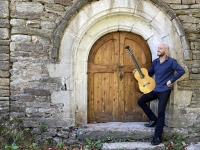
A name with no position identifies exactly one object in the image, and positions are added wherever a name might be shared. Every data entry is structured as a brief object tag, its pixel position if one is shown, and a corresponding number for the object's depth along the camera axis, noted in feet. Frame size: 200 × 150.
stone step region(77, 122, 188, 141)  13.71
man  13.11
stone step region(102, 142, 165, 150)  12.71
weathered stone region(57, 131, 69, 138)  13.79
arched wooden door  15.52
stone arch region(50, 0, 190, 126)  13.94
